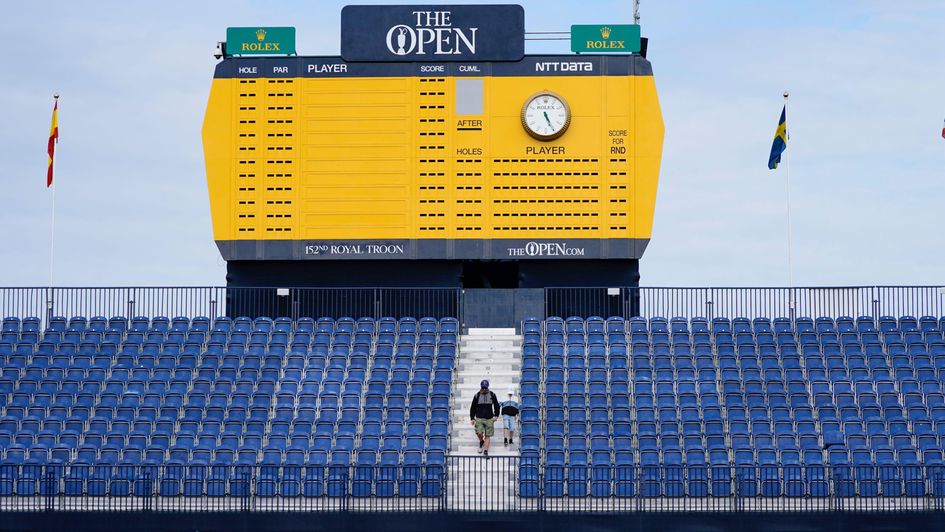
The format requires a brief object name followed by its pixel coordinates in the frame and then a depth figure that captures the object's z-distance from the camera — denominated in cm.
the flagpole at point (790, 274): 3662
